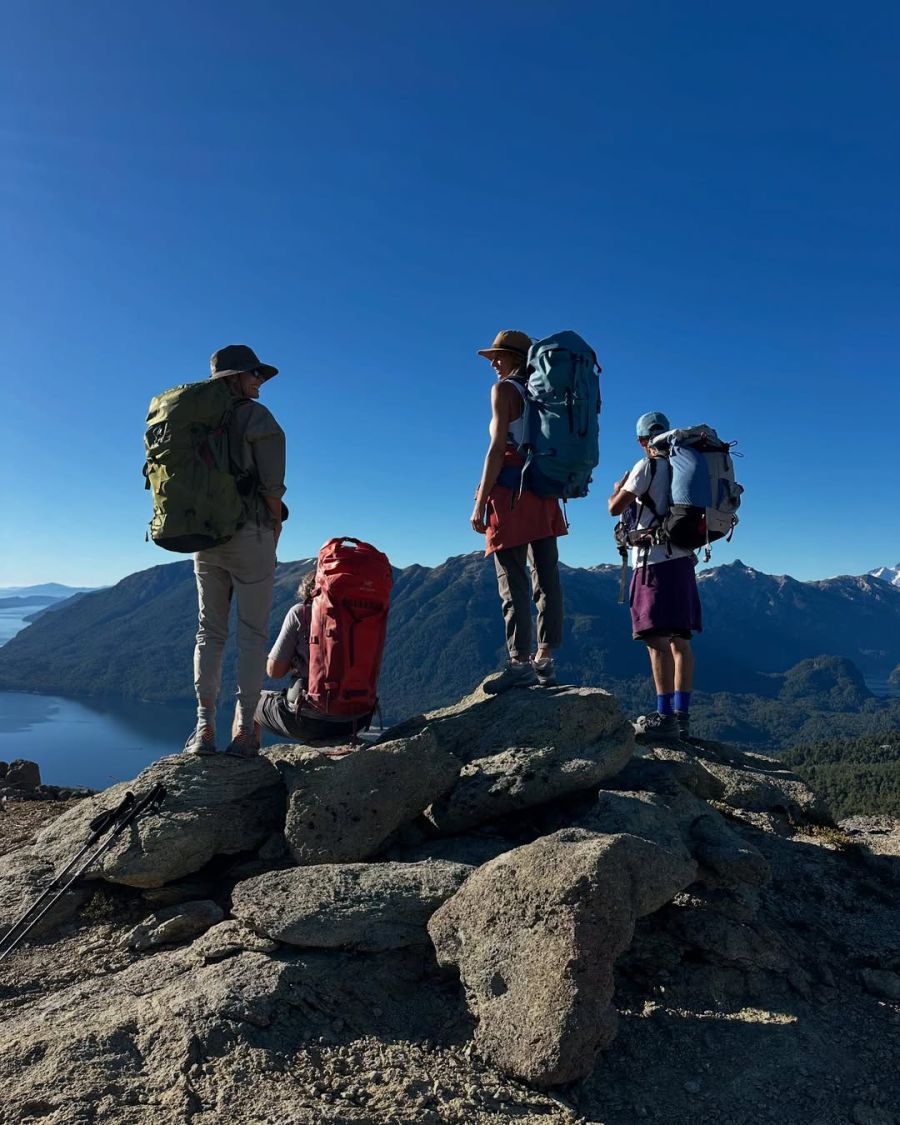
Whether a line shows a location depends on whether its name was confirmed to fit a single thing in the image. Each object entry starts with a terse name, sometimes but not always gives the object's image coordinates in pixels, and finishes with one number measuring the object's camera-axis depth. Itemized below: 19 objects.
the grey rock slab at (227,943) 4.51
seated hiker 7.41
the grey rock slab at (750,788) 7.52
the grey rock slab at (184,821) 5.49
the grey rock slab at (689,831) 5.39
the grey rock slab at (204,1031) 3.35
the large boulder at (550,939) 3.64
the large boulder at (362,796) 5.46
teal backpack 7.04
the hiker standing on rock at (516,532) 7.32
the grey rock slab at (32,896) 5.33
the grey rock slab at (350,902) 4.52
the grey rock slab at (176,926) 5.05
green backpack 5.95
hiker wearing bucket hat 6.31
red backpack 7.16
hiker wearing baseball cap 8.14
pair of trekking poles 5.14
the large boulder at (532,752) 5.98
